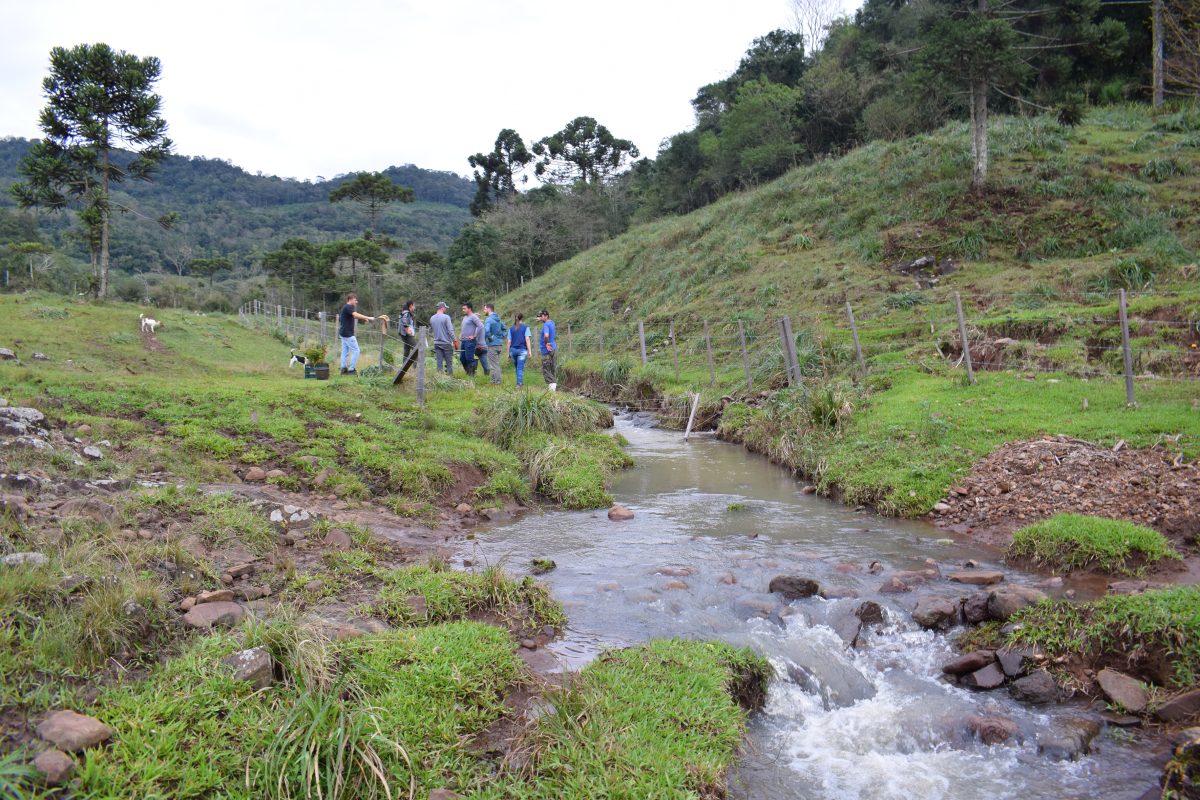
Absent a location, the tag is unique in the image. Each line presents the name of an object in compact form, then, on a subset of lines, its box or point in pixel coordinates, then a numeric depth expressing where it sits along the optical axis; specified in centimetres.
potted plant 1378
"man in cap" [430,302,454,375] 1430
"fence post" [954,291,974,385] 1097
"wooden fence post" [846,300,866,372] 1325
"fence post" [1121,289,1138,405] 879
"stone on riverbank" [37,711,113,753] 276
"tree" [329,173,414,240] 4694
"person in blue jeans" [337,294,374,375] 1325
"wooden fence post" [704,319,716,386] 1622
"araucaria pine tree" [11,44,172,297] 2953
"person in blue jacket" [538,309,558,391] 1578
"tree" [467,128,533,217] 6097
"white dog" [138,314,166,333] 2278
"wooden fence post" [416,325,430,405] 1121
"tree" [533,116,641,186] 5662
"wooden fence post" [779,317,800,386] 1346
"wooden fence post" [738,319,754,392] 1478
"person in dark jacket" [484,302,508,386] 1666
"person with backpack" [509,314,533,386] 1487
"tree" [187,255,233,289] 5591
